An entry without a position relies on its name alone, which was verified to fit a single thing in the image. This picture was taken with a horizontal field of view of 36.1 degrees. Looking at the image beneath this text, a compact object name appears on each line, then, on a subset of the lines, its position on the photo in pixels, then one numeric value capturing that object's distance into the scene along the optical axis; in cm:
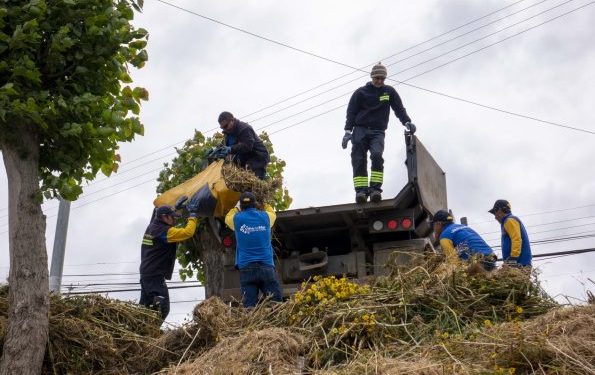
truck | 940
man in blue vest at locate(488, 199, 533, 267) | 896
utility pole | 1378
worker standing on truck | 1070
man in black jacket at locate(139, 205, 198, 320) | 961
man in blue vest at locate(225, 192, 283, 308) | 877
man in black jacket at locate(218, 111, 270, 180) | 1055
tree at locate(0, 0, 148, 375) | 699
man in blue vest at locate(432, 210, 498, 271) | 868
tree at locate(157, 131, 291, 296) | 1040
